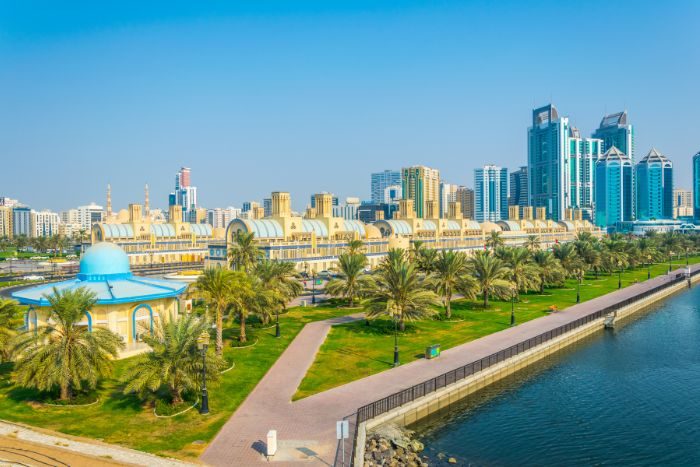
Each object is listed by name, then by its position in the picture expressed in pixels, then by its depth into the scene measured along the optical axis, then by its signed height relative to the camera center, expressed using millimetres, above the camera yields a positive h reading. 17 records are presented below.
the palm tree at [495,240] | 120681 -2439
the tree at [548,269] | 73500 -5425
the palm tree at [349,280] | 63781 -5683
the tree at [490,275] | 60125 -5107
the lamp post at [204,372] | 28516 -7290
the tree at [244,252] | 67250 -2227
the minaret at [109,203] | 150250 +9280
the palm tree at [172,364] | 28422 -6898
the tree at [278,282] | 49000 -5001
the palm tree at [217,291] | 40344 -4215
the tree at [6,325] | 33925 -5696
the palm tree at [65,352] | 28953 -6328
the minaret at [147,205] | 146875 +8400
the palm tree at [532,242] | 114619 -2781
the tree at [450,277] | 56969 -4896
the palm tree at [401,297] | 47594 -5863
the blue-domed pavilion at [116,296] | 40594 -4515
